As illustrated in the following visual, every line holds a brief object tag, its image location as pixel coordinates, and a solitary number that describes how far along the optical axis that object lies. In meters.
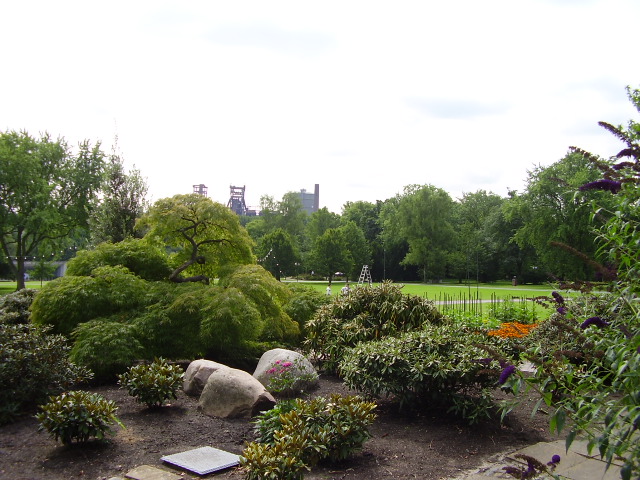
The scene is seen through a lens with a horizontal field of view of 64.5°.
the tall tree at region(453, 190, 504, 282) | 50.88
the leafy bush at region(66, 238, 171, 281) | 8.74
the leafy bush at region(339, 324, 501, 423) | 5.19
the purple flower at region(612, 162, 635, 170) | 2.38
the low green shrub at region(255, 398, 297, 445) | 4.75
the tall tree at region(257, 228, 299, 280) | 41.63
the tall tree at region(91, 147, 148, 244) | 13.13
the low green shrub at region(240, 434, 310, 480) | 3.70
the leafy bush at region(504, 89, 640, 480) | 1.98
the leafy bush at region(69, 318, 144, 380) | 6.73
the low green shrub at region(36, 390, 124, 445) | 4.55
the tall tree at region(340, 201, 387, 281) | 58.60
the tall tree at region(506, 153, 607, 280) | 35.78
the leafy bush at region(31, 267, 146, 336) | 7.62
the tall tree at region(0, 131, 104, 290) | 27.73
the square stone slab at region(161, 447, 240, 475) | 4.26
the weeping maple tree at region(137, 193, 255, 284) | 9.01
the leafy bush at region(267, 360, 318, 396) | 6.09
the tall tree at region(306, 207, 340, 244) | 59.09
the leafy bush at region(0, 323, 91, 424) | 5.43
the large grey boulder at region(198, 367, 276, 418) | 5.73
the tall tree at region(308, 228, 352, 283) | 45.44
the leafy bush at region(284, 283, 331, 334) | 9.27
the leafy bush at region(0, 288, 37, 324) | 9.29
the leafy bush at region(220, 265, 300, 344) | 7.95
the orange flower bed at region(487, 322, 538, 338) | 8.34
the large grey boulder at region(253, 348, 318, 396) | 6.43
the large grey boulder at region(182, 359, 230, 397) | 6.56
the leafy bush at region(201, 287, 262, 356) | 7.19
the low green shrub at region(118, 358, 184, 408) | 5.79
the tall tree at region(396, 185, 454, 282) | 51.97
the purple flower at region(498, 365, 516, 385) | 2.33
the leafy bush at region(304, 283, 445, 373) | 7.34
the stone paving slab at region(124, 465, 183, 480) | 4.08
